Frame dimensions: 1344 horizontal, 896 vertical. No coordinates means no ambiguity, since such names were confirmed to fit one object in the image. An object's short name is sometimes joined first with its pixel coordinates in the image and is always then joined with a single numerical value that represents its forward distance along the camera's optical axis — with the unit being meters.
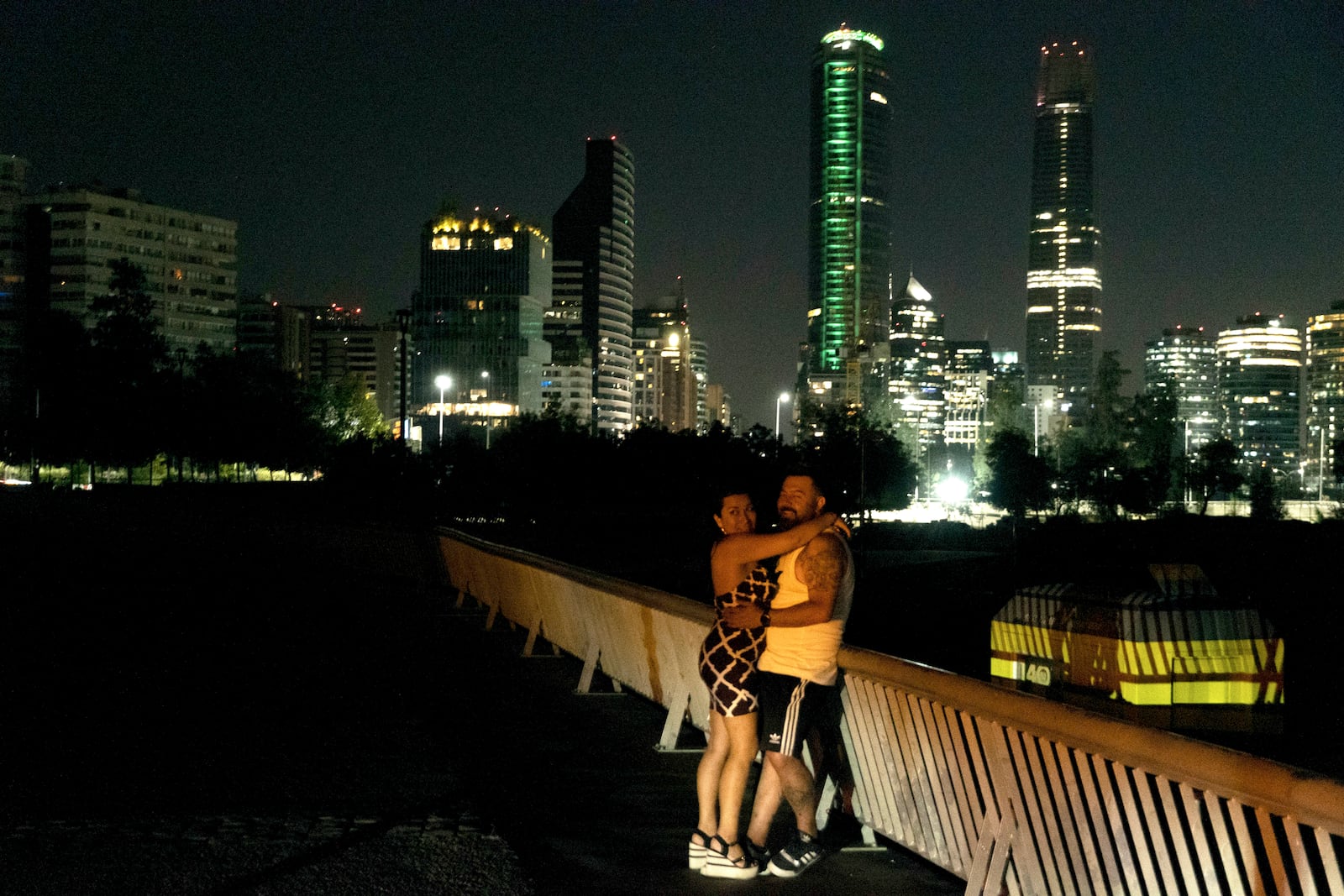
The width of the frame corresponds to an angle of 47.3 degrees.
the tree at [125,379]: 99.06
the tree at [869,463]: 79.91
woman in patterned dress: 7.12
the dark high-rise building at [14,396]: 116.81
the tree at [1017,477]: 101.56
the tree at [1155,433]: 123.19
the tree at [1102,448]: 102.31
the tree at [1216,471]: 116.50
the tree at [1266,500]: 80.19
